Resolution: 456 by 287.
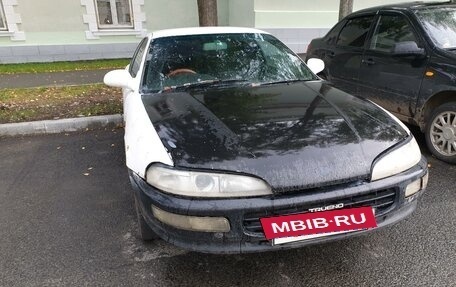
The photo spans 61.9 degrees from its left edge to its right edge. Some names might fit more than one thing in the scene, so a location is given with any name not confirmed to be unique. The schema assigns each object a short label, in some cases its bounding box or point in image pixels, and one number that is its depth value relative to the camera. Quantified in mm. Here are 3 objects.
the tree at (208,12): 7898
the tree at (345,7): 8655
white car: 1988
